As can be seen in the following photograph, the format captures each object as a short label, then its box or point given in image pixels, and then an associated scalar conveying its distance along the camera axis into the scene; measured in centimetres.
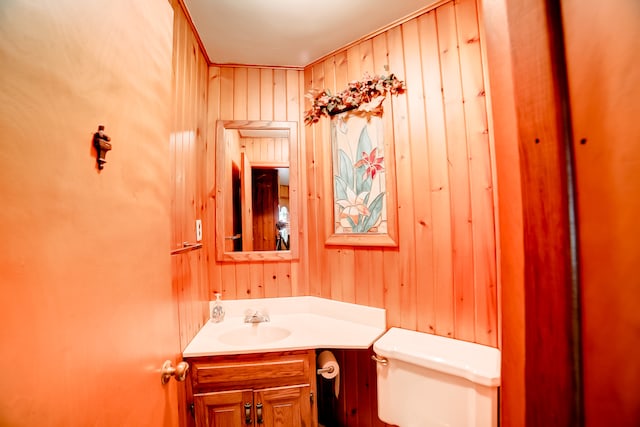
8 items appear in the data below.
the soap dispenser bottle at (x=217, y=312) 150
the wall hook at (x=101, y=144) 49
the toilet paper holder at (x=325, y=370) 127
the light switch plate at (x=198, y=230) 140
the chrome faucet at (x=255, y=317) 146
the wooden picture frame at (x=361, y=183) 137
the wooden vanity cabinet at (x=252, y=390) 114
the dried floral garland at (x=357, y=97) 136
